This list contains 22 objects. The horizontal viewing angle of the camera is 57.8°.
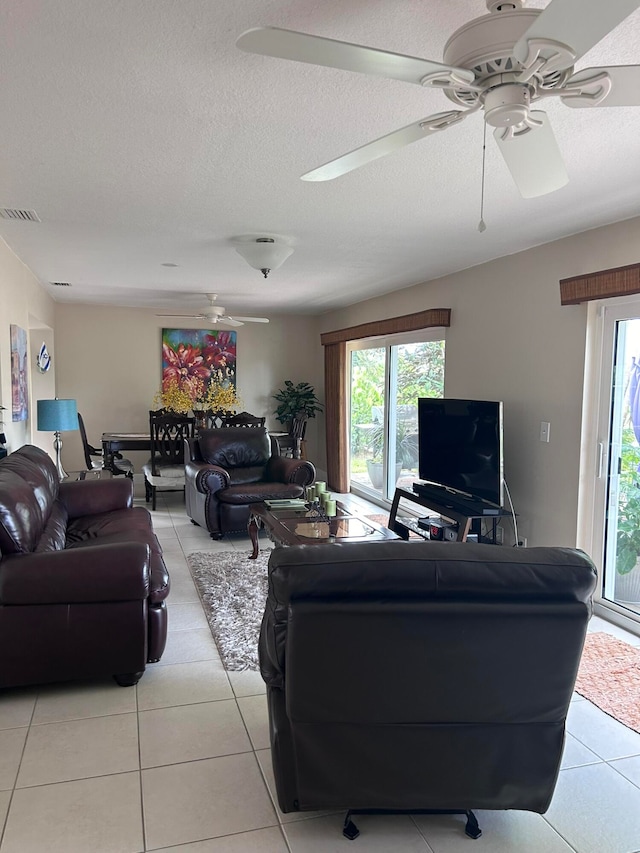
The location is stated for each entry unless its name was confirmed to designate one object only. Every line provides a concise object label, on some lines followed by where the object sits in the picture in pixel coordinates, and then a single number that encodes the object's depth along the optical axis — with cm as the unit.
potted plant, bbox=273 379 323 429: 826
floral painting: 798
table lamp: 491
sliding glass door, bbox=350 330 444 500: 590
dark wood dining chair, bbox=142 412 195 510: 628
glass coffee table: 364
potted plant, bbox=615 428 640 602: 345
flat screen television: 397
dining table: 648
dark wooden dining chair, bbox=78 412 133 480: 646
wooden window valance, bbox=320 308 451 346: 515
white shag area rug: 306
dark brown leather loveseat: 250
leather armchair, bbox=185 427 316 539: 511
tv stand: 392
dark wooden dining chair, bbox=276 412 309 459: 726
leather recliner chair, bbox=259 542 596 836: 155
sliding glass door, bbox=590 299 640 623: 343
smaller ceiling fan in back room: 653
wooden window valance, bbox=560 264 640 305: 322
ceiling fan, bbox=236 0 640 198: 113
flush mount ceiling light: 399
